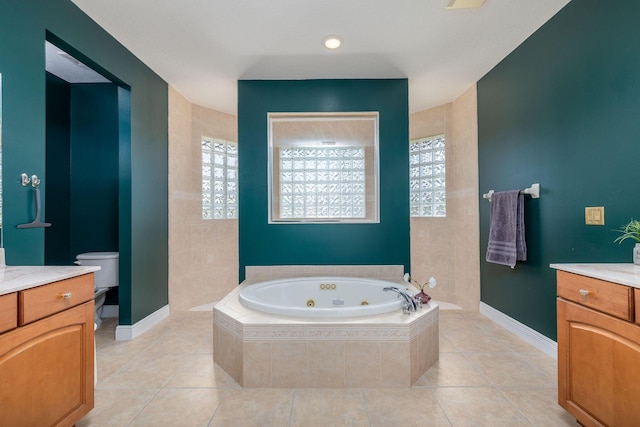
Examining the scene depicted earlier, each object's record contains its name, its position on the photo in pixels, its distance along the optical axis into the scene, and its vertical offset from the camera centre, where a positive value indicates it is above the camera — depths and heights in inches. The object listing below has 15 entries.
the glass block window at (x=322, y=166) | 127.7 +21.1
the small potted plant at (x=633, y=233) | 61.1 -4.2
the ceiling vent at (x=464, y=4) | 80.4 +56.3
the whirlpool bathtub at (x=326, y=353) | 73.3 -32.8
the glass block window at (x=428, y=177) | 155.6 +19.9
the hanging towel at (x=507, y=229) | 99.5 -5.0
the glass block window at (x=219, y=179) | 156.9 +20.0
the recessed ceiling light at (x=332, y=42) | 97.7 +56.8
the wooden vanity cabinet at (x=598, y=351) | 46.4 -23.0
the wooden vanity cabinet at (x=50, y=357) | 42.7 -21.7
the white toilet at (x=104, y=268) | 109.7 -18.3
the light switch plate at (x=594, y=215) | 75.0 -0.2
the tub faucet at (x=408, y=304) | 80.5 -23.6
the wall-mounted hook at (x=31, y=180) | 67.2 +8.6
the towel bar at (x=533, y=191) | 95.3 +7.6
